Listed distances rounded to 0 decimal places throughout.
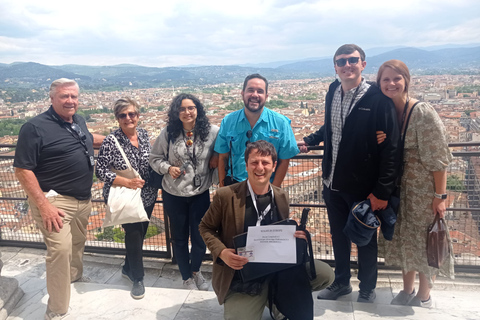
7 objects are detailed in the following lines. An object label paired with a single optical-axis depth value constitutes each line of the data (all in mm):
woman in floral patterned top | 2738
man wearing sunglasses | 2279
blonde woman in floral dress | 2189
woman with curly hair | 2766
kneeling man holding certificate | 2096
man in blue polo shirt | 2635
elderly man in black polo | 2400
